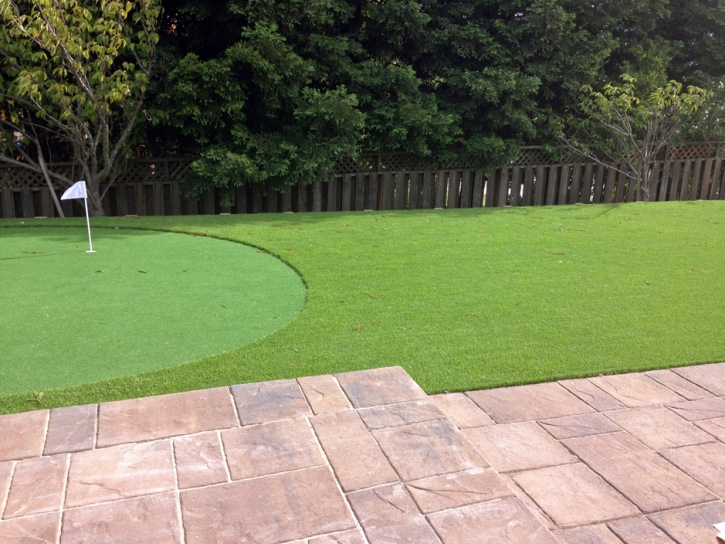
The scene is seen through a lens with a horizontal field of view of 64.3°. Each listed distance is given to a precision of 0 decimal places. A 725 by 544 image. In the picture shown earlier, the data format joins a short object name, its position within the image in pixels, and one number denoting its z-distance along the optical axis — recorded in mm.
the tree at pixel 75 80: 7227
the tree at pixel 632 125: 10312
